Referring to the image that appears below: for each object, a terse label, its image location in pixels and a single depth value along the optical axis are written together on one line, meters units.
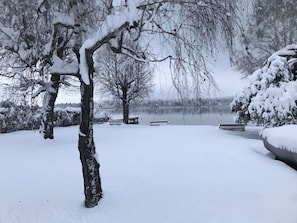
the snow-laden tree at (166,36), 2.85
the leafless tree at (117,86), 15.77
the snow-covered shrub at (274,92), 9.22
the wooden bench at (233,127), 12.23
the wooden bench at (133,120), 18.41
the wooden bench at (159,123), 16.01
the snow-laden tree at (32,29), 3.69
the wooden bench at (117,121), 17.11
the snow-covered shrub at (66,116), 14.54
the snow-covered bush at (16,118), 11.58
